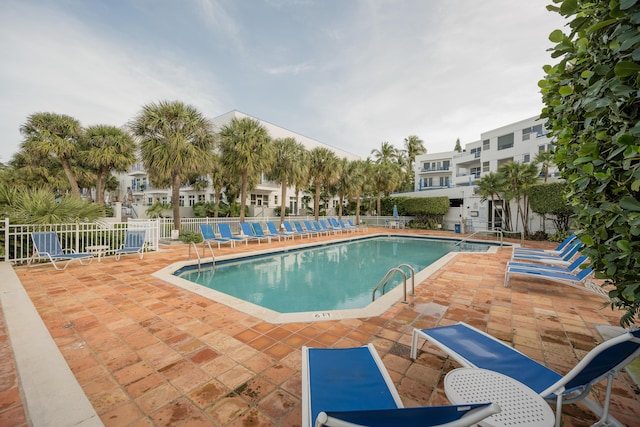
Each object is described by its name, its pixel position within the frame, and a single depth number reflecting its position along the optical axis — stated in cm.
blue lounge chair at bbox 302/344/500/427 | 95
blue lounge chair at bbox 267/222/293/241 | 1369
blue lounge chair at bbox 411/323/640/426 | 150
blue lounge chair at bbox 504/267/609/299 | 460
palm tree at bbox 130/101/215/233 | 1201
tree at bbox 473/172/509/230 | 1612
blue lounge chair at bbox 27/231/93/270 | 679
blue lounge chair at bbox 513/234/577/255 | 702
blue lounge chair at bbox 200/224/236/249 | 1123
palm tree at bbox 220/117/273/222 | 1406
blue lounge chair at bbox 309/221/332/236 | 1651
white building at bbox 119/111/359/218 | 2600
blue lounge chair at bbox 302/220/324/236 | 1591
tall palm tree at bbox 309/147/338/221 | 1939
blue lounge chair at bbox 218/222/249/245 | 1196
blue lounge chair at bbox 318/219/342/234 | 1751
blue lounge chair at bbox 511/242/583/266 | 597
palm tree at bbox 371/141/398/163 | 3816
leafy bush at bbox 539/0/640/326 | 117
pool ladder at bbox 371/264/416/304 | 460
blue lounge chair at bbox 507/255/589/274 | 520
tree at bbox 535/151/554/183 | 1638
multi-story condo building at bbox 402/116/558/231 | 1991
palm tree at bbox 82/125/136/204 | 1778
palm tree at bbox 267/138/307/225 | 1708
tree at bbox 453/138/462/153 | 5419
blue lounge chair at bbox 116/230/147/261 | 820
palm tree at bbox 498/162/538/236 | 1528
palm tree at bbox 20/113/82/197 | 1717
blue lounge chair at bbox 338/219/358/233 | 1907
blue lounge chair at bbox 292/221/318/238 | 1542
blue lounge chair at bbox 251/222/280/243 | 1323
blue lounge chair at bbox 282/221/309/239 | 1480
